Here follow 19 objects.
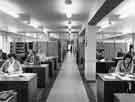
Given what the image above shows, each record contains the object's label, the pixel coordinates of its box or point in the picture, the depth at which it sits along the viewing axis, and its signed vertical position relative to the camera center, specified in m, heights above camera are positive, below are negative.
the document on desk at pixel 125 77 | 3.05 -0.59
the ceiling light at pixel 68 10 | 4.97 +1.50
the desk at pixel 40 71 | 4.92 -0.74
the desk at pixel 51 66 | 7.05 -0.86
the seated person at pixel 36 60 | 5.41 -0.38
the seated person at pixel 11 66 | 3.69 -0.43
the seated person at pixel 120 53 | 8.20 -0.21
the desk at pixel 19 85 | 2.96 -0.74
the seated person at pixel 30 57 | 5.67 -0.31
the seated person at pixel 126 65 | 3.41 -0.38
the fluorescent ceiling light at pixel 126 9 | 4.79 +1.57
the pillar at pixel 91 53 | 6.41 -0.14
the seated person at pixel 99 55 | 7.86 -0.29
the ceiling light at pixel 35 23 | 8.66 +1.73
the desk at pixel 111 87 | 2.96 -0.77
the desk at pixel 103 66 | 6.98 -0.79
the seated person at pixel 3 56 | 7.56 -0.33
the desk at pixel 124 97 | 1.96 -0.68
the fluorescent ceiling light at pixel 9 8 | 5.02 +1.63
